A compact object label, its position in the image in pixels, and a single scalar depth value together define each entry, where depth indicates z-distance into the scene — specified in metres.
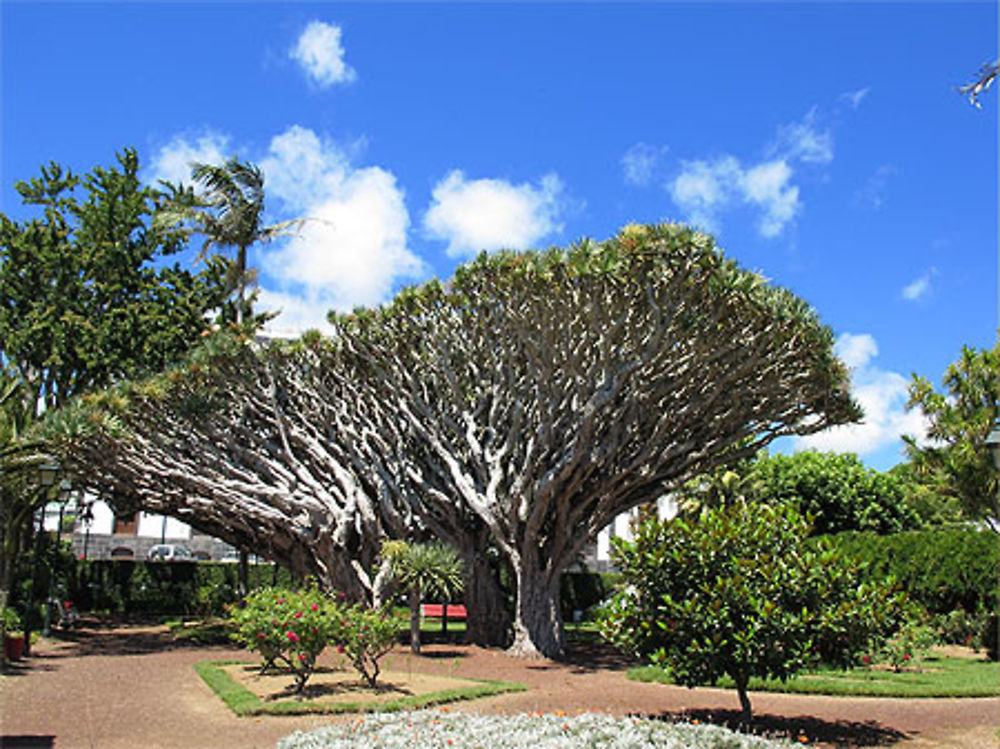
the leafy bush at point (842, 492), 39.47
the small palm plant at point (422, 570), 18.53
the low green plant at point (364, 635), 13.04
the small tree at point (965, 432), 16.45
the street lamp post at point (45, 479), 17.59
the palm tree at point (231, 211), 28.05
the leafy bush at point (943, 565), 23.09
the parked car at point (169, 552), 53.66
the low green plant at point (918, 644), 17.25
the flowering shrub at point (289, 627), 12.41
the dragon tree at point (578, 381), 18.16
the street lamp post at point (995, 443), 8.80
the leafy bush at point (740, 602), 9.16
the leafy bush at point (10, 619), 15.78
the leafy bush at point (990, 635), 20.84
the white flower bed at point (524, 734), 7.76
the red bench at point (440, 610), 33.84
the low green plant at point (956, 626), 23.12
